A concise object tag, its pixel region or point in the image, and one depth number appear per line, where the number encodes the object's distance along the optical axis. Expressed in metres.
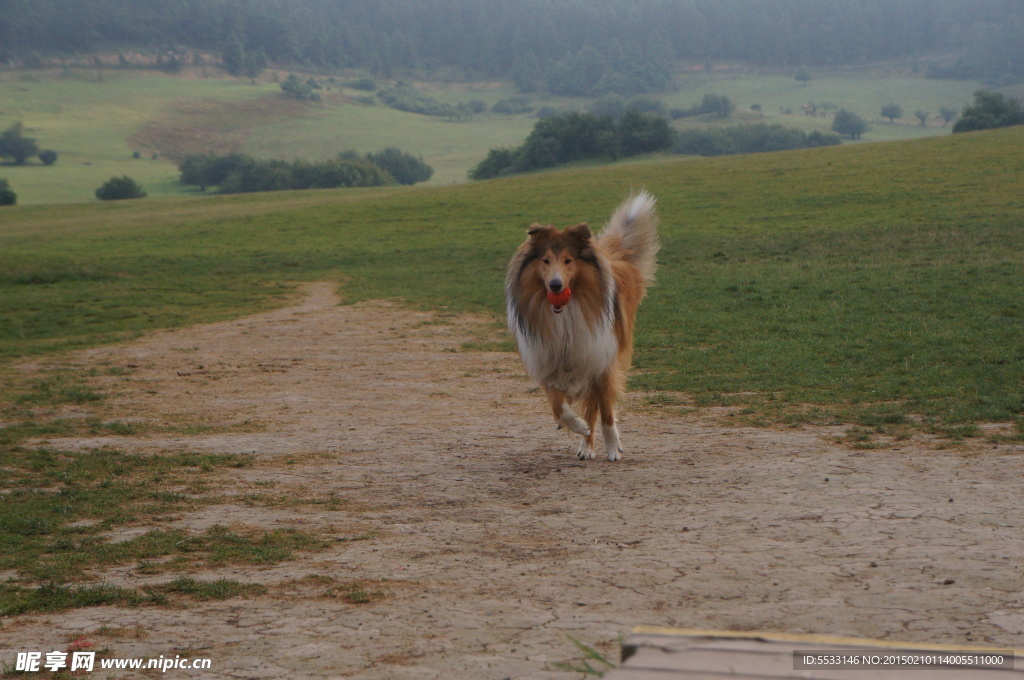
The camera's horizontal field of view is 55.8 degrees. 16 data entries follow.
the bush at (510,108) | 193.75
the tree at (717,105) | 160.75
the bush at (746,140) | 115.88
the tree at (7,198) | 72.94
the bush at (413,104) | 189.25
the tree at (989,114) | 74.25
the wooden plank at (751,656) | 3.08
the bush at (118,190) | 91.00
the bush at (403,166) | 119.12
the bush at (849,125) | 138.12
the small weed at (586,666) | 3.98
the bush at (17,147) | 118.69
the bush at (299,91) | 171.75
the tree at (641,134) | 86.44
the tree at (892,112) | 156.38
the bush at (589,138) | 85.88
